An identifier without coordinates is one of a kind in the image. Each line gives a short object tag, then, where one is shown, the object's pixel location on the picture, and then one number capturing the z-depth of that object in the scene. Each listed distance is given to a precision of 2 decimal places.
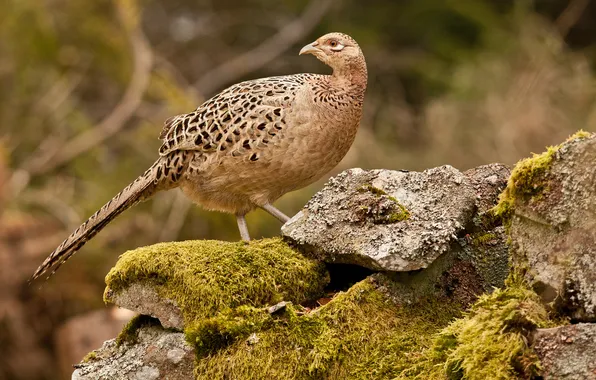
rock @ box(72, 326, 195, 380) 7.98
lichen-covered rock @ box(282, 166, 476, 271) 7.85
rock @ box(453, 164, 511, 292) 8.41
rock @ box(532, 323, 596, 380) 5.96
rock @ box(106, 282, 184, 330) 8.21
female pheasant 10.91
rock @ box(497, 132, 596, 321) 6.38
